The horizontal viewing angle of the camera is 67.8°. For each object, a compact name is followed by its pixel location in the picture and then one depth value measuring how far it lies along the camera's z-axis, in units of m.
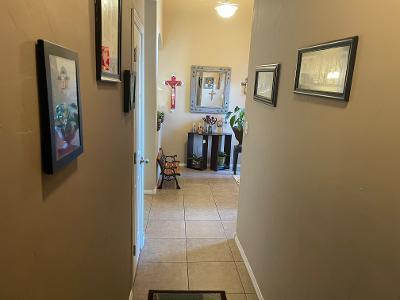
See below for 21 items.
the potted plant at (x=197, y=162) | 5.81
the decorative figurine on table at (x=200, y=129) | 5.70
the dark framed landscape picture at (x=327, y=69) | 1.25
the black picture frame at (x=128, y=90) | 1.72
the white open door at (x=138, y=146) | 2.38
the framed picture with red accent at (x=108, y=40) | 1.13
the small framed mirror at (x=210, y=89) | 5.62
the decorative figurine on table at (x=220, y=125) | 5.82
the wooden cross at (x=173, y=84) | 5.56
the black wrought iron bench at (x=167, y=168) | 4.67
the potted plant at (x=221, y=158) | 5.80
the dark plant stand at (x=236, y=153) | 5.61
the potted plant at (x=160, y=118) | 4.87
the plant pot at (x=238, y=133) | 5.37
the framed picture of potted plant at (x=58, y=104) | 0.68
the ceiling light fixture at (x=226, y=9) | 3.96
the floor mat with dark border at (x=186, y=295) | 2.37
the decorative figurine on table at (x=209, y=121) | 5.77
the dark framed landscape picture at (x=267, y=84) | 2.12
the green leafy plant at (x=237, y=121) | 5.36
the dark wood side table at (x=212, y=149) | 5.71
